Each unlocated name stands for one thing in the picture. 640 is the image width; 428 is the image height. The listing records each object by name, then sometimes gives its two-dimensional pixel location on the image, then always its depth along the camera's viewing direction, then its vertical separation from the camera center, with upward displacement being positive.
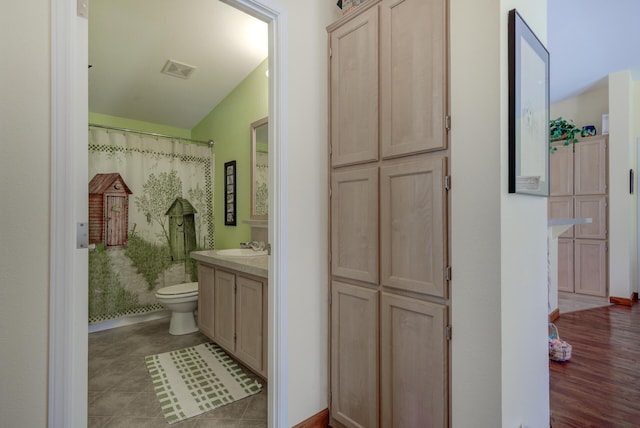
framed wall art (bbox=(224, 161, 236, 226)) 3.36 +0.23
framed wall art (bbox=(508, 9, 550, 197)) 1.12 +0.42
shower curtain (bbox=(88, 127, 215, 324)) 3.05 -0.03
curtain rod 3.08 +0.87
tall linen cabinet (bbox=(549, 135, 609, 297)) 4.07 +0.07
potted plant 3.64 +1.03
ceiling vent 2.87 +1.39
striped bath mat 1.88 -1.17
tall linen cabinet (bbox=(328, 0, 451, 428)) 1.24 -0.01
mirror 2.91 +0.43
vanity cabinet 2.00 -0.75
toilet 2.91 -0.88
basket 2.38 -1.06
